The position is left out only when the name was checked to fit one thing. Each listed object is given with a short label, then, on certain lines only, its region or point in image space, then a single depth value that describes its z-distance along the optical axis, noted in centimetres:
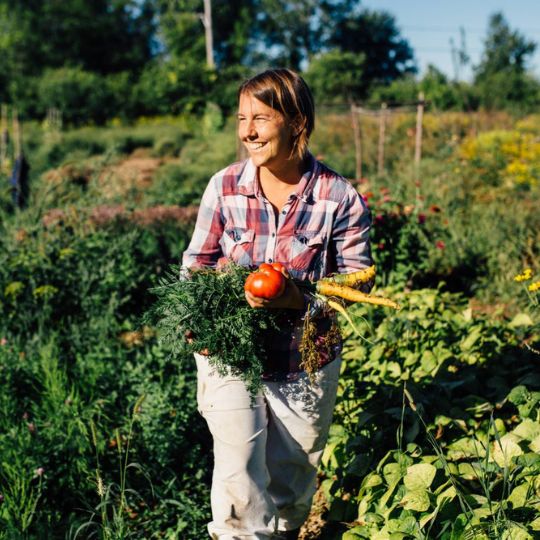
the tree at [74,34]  4312
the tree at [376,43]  4609
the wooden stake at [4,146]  1196
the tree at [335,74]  3288
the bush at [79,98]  2905
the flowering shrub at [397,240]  466
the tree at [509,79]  2583
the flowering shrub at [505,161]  756
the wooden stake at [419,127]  878
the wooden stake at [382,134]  975
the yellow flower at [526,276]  239
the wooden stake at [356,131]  959
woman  196
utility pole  3134
